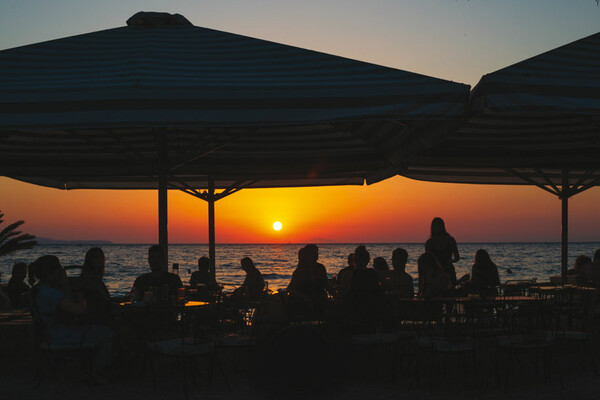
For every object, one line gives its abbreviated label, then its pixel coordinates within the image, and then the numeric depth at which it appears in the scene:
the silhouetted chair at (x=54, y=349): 5.47
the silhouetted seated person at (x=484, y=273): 7.76
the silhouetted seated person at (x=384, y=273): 7.99
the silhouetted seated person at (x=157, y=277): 6.64
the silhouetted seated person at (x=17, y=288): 8.57
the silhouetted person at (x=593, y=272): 8.78
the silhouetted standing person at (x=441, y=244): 7.68
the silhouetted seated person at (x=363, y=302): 6.07
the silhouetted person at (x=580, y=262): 9.73
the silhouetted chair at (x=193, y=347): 5.26
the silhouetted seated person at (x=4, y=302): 7.56
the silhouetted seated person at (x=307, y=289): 5.72
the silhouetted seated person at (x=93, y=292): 5.83
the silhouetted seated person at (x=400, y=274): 7.77
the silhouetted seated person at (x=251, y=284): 8.55
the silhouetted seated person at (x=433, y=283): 6.70
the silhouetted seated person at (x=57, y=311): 5.48
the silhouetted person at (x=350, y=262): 9.64
